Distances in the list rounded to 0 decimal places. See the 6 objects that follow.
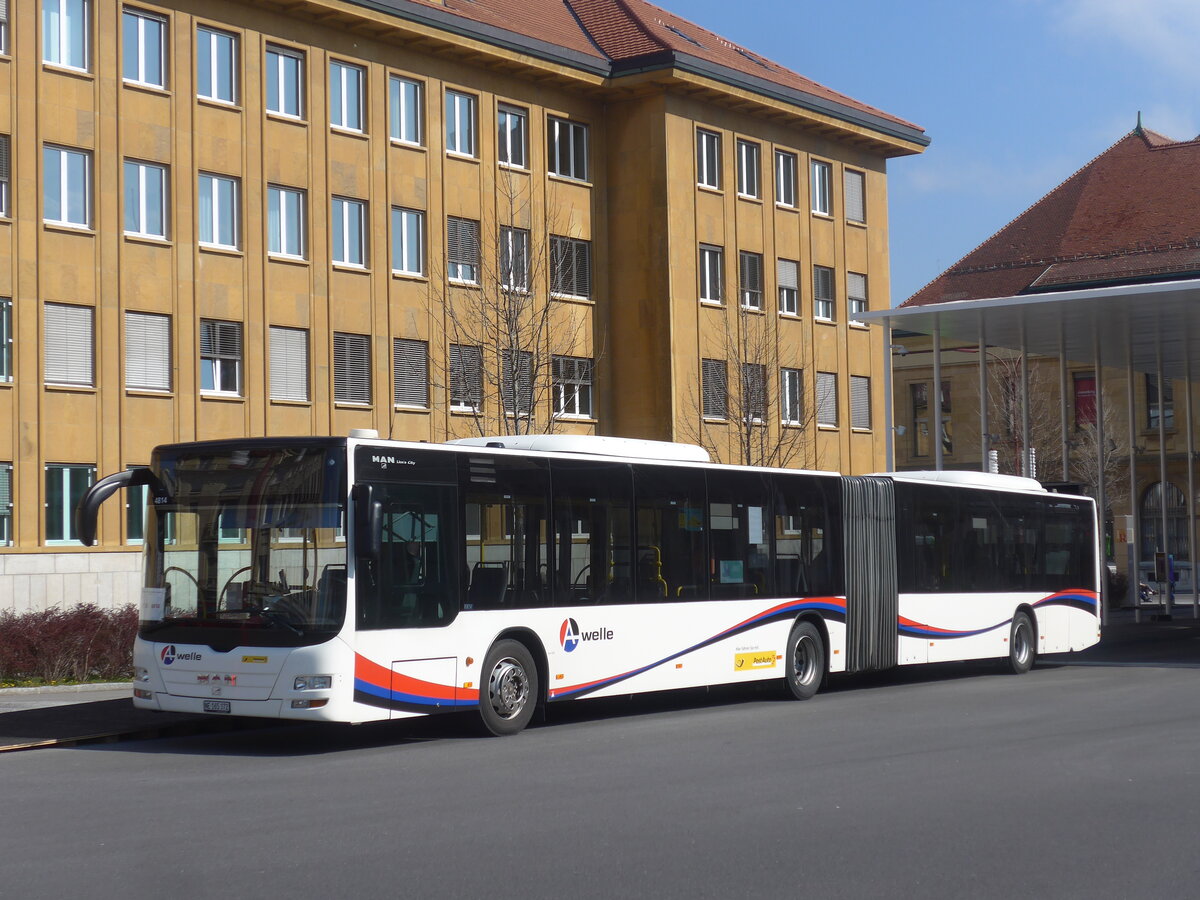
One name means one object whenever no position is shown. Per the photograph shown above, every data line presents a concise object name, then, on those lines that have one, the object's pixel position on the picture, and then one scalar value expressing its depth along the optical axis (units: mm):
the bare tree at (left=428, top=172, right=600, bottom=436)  36750
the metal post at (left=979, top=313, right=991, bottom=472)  33950
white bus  14133
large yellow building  32375
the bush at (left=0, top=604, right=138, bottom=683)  20406
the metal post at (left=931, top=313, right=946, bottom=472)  33247
